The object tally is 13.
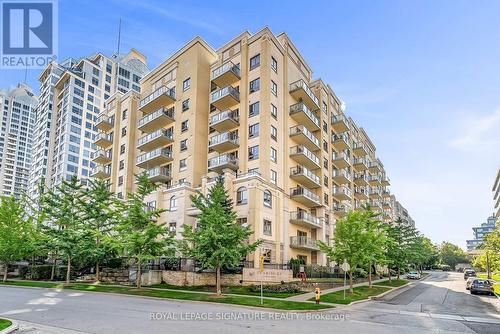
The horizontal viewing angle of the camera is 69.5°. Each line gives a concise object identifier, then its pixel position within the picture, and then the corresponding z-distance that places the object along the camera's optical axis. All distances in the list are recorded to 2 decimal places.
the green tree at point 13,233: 37.06
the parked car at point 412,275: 64.00
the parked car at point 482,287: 34.91
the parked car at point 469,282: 38.06
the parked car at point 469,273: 67.36
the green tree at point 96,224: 34.69
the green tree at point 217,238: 25.52
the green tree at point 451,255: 139.38
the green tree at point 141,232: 28.19
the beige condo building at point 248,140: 39.31
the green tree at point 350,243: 31.33
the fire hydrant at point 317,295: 21.91
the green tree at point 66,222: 33.97
